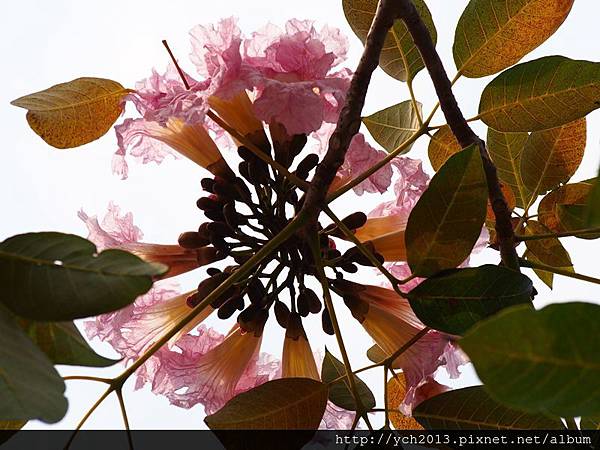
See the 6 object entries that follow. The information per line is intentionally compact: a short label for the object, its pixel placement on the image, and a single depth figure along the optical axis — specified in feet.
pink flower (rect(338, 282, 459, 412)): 2.10
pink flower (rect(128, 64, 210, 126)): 1.86
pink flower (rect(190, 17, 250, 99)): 1.89
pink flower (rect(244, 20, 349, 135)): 1.90
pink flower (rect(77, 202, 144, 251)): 2.22
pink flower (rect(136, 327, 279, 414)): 2.18
